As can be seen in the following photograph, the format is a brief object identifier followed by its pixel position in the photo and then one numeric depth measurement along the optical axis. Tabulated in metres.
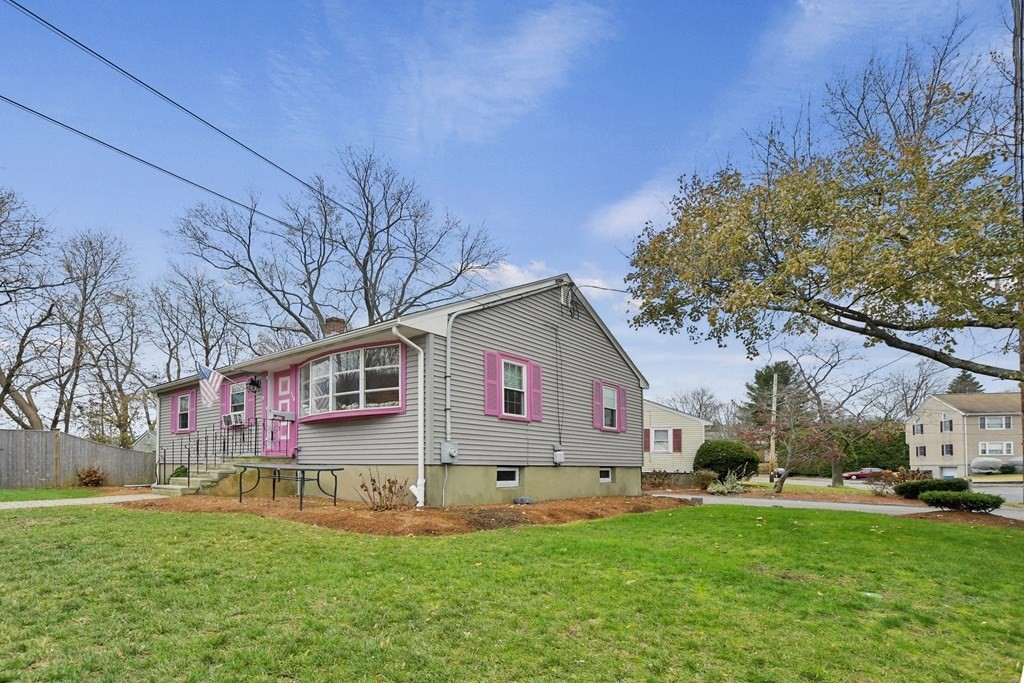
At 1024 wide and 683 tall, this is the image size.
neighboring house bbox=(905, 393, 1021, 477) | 44.06
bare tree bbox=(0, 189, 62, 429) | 19.89
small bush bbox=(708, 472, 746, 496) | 23.30
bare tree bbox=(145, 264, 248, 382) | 30.78
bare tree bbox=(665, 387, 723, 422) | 62.00
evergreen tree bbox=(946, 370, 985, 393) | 57.96
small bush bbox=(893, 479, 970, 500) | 17.89
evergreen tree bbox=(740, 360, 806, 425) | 38.37
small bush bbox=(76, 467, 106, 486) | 18.50
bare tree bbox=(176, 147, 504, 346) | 28.05
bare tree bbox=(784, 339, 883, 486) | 25.95
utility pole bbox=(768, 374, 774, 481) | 27.54
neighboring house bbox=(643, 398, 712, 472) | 31.95
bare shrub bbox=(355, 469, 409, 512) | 10.81
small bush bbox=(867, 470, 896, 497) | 22.44
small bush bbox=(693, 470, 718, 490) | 26.16
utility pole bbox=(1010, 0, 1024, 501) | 8.47
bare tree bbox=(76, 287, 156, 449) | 28.42
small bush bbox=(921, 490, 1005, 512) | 13.88
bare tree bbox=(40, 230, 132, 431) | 26.00
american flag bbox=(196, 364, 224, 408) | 16.27
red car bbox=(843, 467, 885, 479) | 39.90
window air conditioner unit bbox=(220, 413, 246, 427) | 17.67
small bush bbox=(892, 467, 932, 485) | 23.34
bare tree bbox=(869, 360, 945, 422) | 34.69
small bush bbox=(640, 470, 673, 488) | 27.86
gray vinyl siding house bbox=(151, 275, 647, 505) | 12.23
